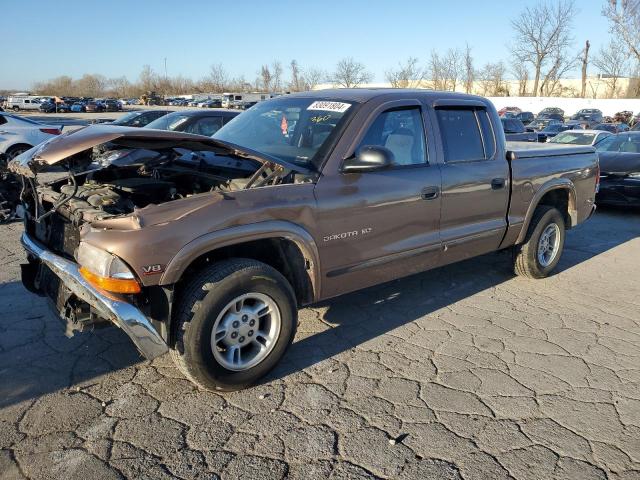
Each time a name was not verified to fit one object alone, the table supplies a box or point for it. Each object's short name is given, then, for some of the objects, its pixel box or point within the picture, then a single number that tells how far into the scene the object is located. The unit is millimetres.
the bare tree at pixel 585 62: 62375
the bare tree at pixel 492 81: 72062
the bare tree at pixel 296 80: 62875
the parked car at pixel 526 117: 37603
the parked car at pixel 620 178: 9305
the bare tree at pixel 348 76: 53875
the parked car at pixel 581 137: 12922
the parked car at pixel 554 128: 23247
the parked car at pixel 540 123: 31197
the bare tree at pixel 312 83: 61906
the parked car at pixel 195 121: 9901
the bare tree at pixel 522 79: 69050
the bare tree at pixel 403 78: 58312
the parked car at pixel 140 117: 13430
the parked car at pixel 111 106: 58325
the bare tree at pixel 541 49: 61188
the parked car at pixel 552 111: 42969
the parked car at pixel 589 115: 38825
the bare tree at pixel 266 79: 76138
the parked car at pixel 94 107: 55500
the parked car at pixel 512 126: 20009
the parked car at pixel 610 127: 25070
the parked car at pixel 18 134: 11203
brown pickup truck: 3010
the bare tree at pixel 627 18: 48219
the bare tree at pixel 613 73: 63625
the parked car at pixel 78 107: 55062
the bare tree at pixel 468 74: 62156
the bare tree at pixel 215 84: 105312
